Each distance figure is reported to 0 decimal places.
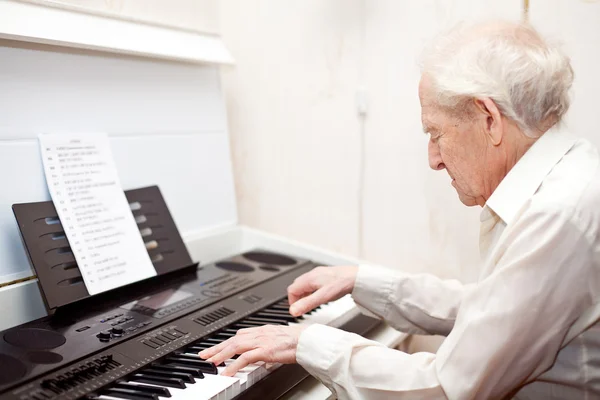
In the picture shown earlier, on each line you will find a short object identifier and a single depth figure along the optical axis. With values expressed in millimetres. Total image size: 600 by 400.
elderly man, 750
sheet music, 1080
